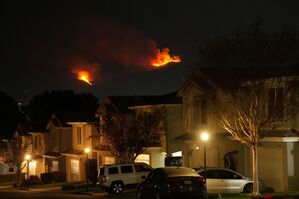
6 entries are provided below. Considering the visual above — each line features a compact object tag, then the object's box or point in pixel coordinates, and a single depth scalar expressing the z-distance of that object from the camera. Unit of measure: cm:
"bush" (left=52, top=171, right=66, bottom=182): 5656
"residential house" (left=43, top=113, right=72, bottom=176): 5838
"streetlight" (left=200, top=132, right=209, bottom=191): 2811
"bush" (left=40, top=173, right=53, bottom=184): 5556
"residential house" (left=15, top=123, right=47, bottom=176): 6438
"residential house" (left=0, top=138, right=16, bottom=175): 6378
